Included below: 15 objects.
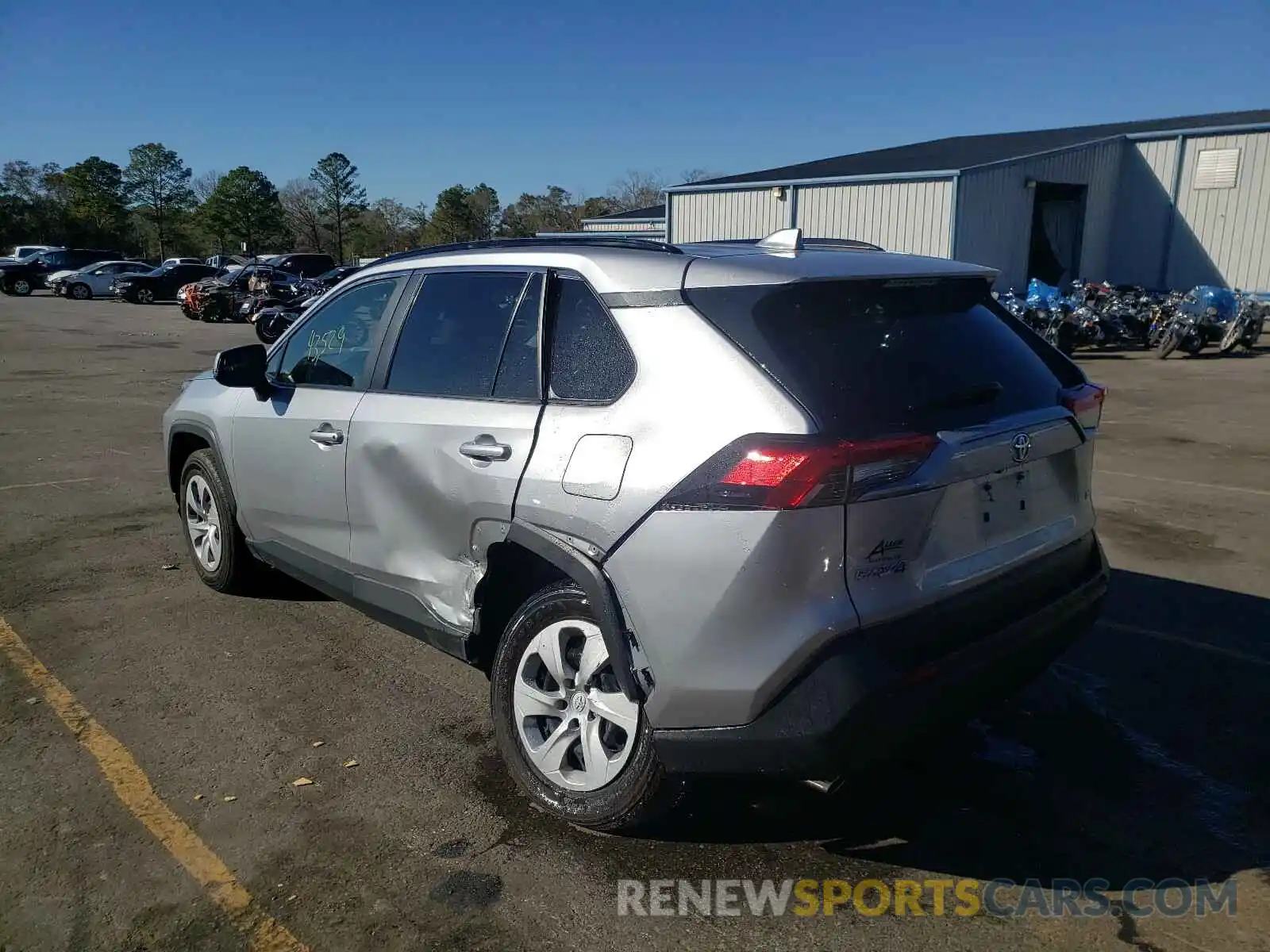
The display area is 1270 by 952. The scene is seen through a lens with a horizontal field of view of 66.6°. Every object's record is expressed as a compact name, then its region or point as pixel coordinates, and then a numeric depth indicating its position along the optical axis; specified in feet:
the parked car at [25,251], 156.15
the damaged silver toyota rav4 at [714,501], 8.43
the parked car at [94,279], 128.98
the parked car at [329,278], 93.68
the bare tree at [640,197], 264.72
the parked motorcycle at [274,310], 69.87
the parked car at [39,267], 136.46
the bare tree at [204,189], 265.95
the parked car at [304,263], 125.18
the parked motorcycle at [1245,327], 65.92
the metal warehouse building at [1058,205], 74.90
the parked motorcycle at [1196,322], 63.72
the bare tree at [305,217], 260.62
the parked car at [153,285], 123.13
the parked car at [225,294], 95.55
